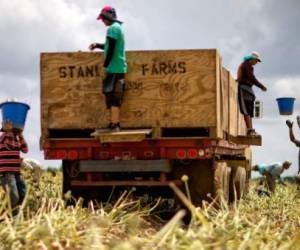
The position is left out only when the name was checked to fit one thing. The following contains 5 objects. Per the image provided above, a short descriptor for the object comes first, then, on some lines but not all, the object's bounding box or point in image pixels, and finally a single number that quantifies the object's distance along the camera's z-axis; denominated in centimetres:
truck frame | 1043
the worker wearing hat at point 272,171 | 1819
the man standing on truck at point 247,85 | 1337
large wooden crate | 1047
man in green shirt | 1048
